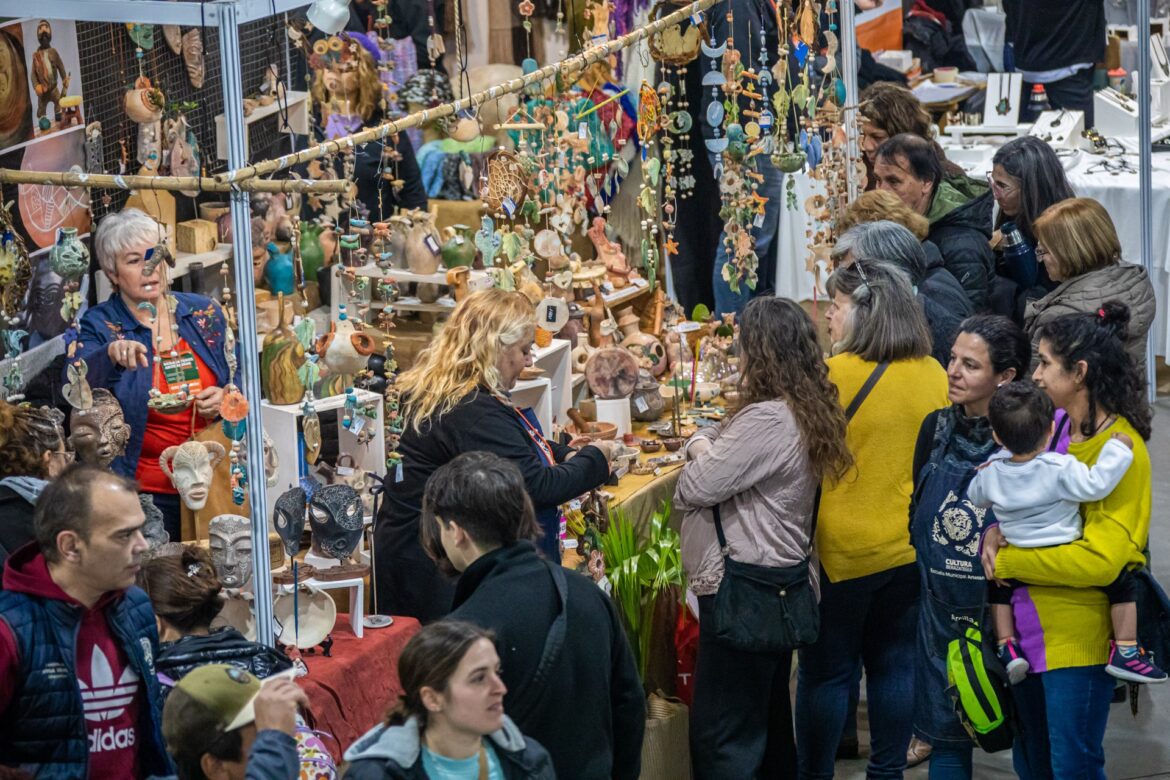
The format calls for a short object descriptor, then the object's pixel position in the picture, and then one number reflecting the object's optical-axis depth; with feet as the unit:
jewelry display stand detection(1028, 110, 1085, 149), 55.01
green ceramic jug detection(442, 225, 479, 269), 33.40
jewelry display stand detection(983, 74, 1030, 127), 59.00
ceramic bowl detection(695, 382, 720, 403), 37.15
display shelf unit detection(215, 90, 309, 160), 34.82
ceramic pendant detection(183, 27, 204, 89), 32.27
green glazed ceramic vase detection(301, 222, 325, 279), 33.91
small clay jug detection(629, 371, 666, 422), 36.09
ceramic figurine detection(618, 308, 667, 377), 37.37
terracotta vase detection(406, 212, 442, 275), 33.32
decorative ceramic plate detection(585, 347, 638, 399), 34.68
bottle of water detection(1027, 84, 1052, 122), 60.34
